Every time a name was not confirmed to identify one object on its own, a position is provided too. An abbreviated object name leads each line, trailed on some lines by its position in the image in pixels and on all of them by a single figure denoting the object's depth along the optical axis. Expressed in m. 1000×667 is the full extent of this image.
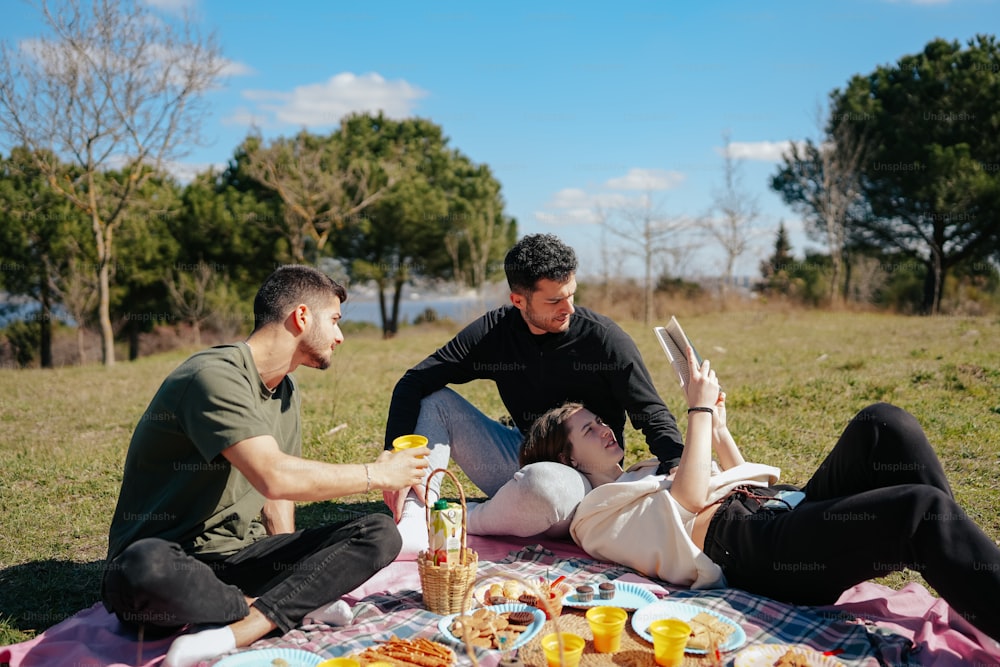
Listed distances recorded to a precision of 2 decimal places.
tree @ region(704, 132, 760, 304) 26.38
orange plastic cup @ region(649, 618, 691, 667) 2.72
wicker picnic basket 3.16
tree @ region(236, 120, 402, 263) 25.30
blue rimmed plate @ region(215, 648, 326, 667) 2.75
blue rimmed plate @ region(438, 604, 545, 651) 2.96
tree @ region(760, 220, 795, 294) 27.08
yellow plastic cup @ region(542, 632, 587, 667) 2.64
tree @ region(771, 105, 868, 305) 27.16
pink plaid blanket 2.88
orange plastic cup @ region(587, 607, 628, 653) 2.85
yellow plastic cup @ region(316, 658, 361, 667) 2.60
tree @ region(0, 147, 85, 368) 22.64
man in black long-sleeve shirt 4.35
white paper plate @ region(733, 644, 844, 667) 2.69
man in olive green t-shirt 2.86
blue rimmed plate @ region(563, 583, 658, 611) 3.26
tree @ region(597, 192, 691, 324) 23.53
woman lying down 2.68
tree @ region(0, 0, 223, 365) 16.44
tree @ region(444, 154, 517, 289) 30.47
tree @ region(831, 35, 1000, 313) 24.45
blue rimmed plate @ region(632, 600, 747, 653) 2.94
